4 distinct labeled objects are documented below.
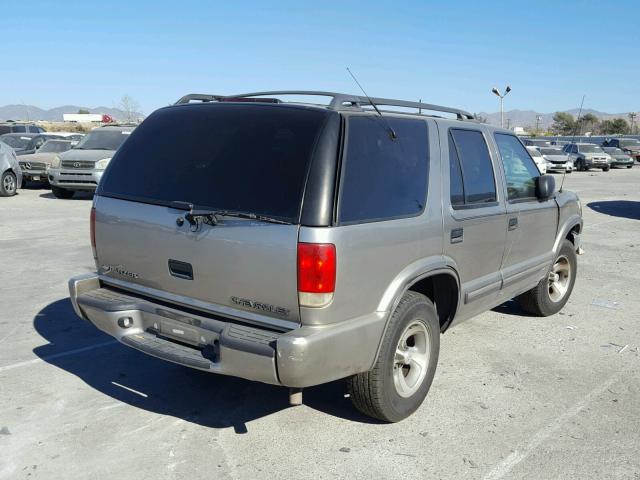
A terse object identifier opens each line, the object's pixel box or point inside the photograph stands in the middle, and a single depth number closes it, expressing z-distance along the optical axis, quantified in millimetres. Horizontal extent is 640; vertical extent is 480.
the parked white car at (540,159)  26616
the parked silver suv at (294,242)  3191
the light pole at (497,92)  34600
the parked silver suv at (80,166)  15195
